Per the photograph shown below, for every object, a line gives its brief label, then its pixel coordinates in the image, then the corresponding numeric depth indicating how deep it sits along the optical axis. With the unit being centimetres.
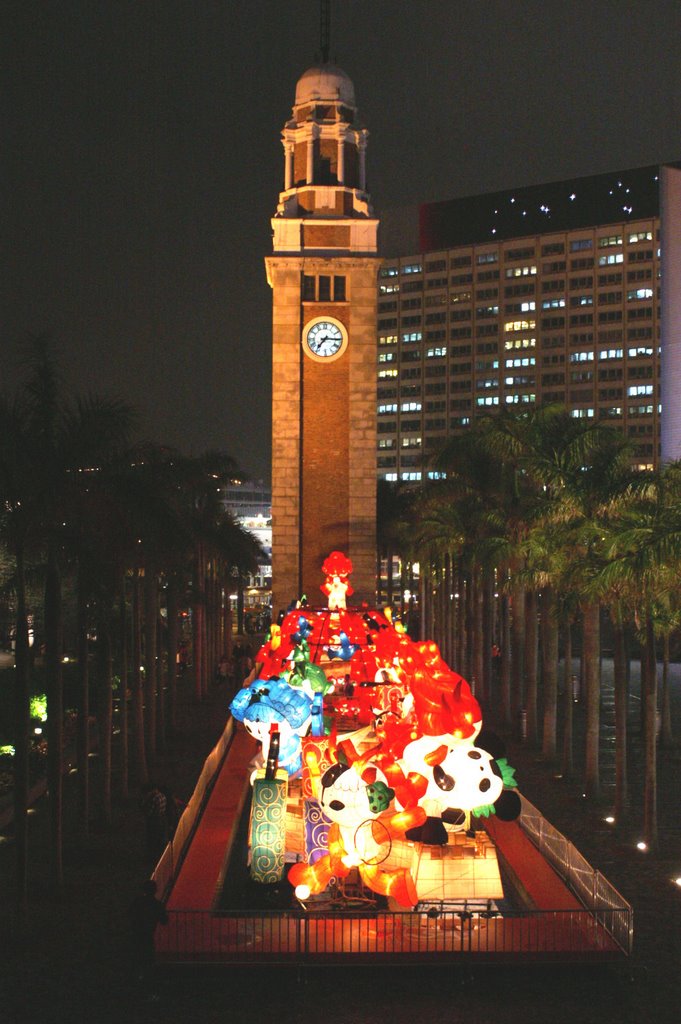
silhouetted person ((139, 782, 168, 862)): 1485
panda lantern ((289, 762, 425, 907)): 1251
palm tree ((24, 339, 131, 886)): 1380
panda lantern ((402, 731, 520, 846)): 1280
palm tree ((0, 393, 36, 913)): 1352
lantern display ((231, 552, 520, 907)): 1255
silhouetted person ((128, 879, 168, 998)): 1130
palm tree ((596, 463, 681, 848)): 1563
